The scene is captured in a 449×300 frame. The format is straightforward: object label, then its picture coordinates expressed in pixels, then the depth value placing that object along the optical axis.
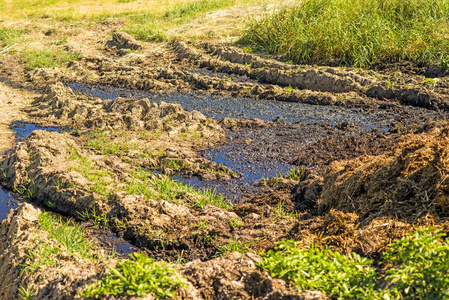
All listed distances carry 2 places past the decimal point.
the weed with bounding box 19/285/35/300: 3.21
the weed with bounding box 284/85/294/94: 9.79
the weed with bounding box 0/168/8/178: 6.11
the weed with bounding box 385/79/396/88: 9.30
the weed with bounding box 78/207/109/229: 4.89
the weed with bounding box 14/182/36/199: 5.70
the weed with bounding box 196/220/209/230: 4.66
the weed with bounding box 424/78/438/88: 9.04
